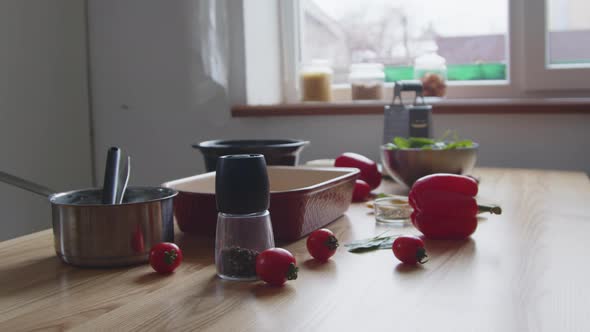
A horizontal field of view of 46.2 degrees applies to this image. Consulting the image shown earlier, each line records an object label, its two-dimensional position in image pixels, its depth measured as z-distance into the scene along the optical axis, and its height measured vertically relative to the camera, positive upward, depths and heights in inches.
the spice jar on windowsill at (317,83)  94.6 +3.7
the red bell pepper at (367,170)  57.1 -5.1
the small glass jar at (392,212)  42.9 -6.6
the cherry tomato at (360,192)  51.9 -6.3
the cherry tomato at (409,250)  31.5 -6.6
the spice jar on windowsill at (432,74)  87.0 +4.0
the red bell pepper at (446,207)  37.9 -5.7
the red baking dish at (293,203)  36.6 -5.1
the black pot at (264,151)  50.5 -2.9
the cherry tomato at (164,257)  30.4 -6.3
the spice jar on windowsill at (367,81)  91.2 +3.4
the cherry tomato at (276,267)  28.2 -6.4
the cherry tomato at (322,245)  32.5 -6.4
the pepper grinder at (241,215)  28.7 -4.5
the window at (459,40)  84.9 +8.7
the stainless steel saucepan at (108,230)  30.7 -5.2
